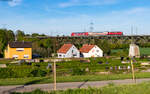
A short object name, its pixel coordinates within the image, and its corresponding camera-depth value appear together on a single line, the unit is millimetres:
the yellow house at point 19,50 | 56875
